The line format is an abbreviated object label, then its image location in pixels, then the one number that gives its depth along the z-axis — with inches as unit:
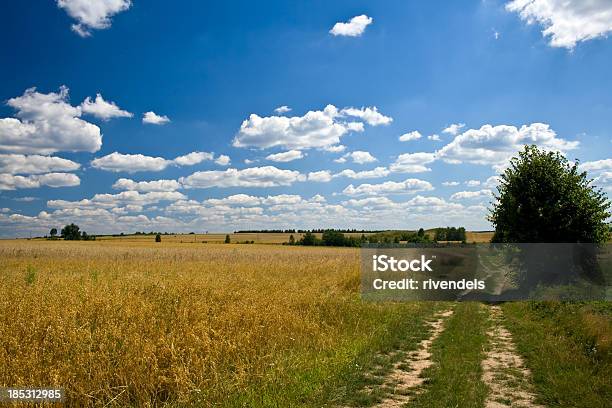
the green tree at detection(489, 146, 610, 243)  999.0
